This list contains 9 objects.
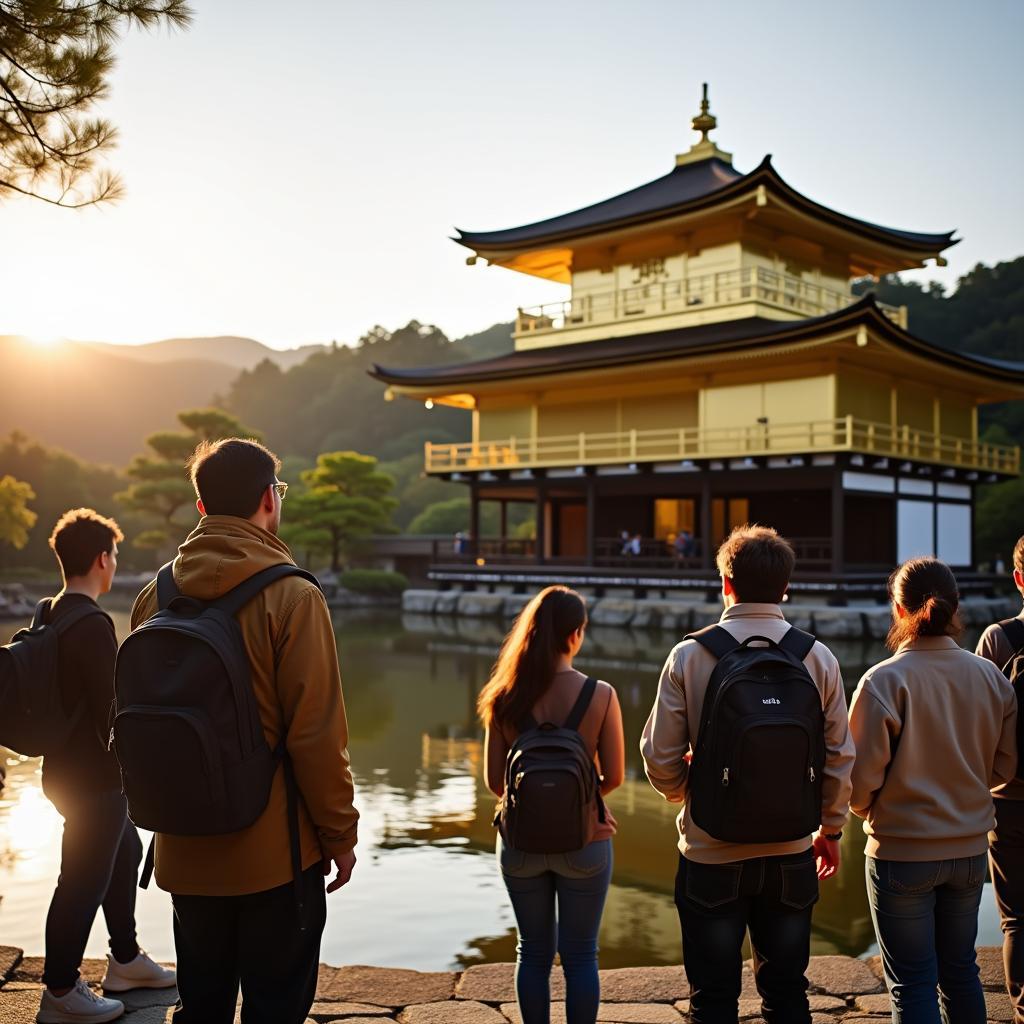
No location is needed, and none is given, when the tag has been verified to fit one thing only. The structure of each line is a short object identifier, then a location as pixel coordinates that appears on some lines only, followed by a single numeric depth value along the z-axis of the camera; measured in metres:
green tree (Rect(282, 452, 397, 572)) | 28.81
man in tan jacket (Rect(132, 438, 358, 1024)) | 2.13
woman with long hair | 2.70
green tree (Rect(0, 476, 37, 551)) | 28.53
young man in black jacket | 2.99
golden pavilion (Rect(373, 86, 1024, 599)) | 21.22
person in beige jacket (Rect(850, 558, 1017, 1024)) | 2.58
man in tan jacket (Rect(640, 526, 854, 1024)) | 2.47
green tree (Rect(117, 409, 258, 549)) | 32.78
